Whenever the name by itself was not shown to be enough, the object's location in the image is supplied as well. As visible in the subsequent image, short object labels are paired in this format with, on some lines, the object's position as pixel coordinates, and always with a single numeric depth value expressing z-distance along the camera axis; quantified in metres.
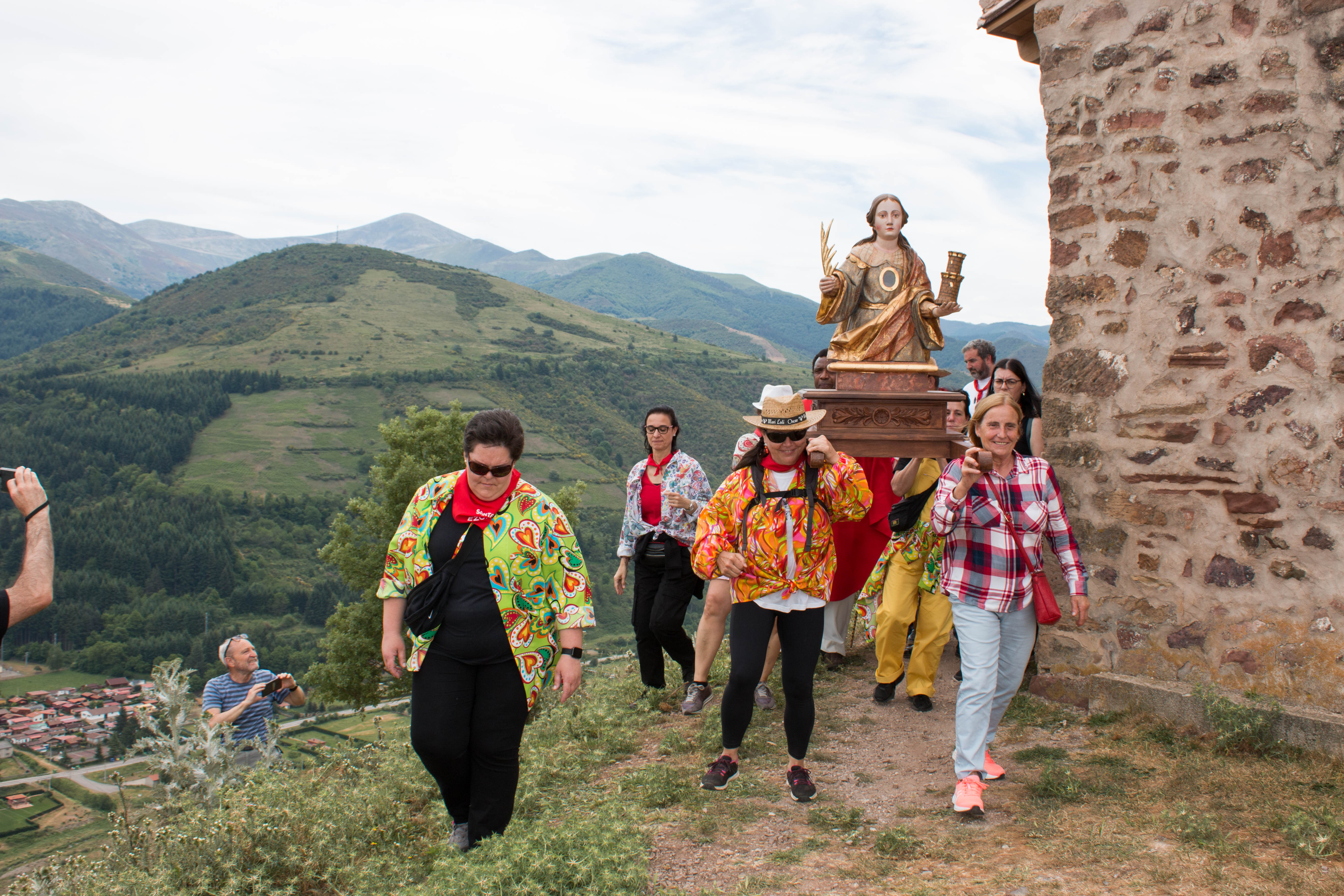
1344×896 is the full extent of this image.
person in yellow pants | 5.10
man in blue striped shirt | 5.64
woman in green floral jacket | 3.30
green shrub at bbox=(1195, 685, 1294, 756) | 4.07
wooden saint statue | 5.35
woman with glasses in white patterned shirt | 5.51
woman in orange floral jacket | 3.78
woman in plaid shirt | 3.76
